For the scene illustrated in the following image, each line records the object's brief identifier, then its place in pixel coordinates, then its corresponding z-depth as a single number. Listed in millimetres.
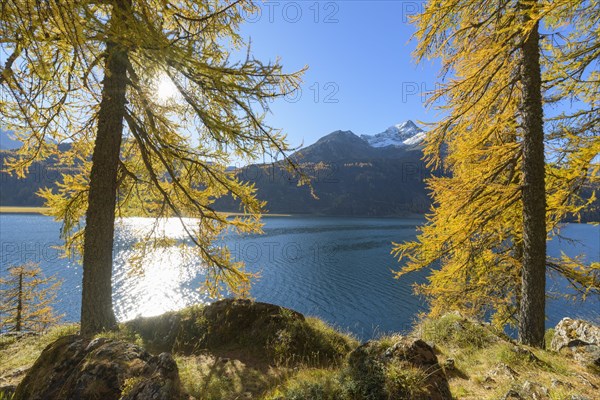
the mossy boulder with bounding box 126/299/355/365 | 6062
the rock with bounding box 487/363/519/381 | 4408
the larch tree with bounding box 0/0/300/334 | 4527
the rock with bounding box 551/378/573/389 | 4082
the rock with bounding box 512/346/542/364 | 4949
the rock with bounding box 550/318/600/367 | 5332
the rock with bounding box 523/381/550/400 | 3615
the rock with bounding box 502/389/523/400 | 3545
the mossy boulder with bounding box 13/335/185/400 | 3186
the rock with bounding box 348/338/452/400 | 3514
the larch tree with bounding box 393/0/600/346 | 5887
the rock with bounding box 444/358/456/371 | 4723
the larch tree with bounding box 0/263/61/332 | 15898
